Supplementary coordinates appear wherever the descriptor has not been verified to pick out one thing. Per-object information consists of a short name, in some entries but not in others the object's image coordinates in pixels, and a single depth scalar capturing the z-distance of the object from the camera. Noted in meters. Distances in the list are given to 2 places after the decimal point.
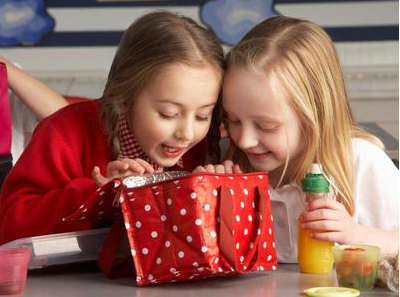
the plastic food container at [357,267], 2.10
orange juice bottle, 2.23
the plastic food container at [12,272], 2.08
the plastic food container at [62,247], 2.20
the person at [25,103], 3.00
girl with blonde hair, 2.32
